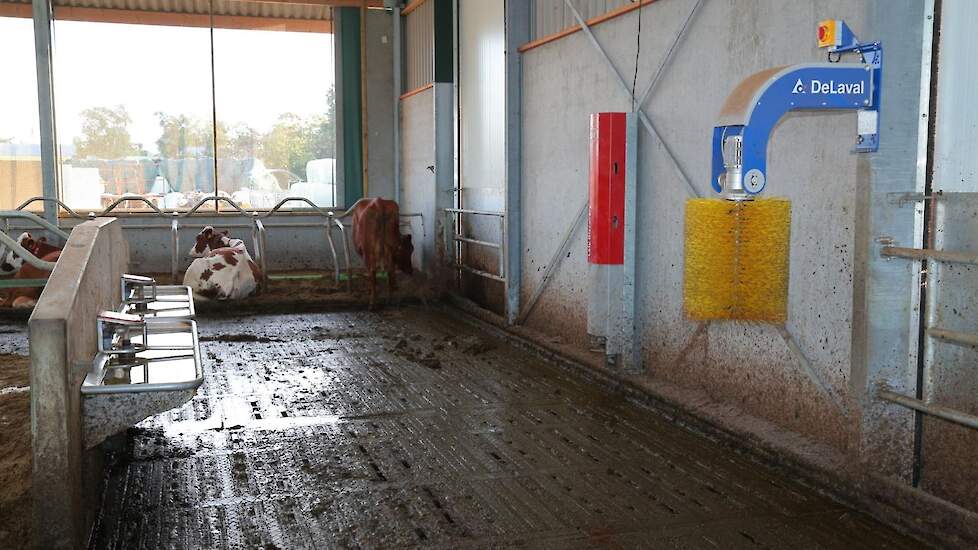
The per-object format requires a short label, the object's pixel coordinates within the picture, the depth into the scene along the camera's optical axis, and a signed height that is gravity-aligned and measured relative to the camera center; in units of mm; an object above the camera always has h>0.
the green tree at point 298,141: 14086 +616
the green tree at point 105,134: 13141 +688
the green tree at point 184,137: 13602 +663
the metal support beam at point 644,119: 5766 +407
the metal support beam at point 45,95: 12281 +1174
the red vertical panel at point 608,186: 6000 -46
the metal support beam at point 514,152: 8352 +255
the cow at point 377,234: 10391 -618
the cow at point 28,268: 9547 -906
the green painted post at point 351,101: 14047 +1225
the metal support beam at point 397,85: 13875 +1451
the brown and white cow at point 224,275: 10070 -1045
